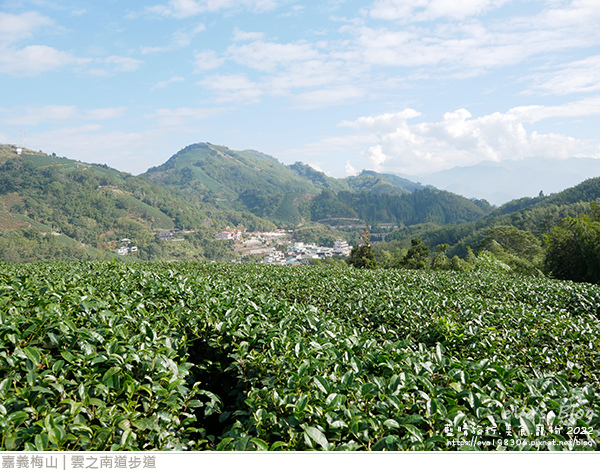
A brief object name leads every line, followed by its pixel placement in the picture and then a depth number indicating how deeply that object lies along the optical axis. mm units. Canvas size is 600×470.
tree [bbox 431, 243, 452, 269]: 24341
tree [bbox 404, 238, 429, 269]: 27109
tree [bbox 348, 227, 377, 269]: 29962
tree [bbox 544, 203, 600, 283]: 11695
